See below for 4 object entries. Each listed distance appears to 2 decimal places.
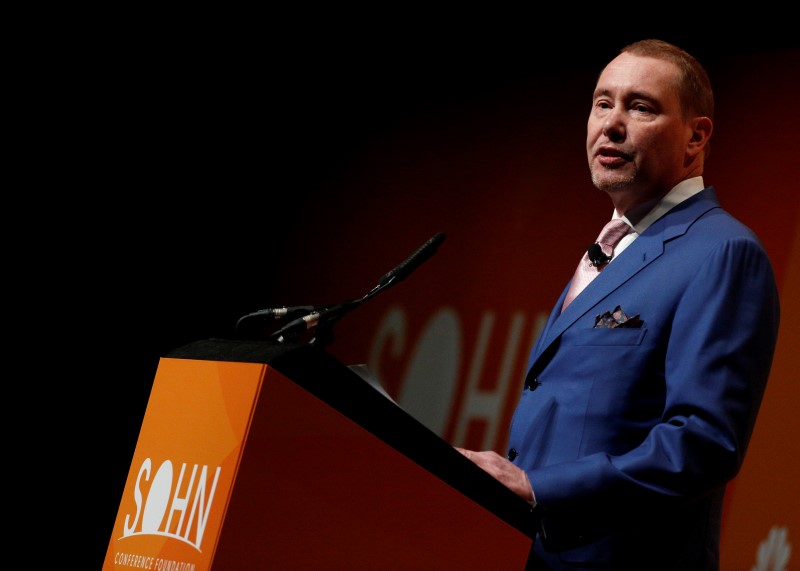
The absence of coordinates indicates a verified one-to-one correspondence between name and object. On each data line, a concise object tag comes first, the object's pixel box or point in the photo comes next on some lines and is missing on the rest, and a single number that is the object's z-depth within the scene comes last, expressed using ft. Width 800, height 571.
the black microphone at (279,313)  18.59
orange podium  17.82
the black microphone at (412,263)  18.74
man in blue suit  18.34
